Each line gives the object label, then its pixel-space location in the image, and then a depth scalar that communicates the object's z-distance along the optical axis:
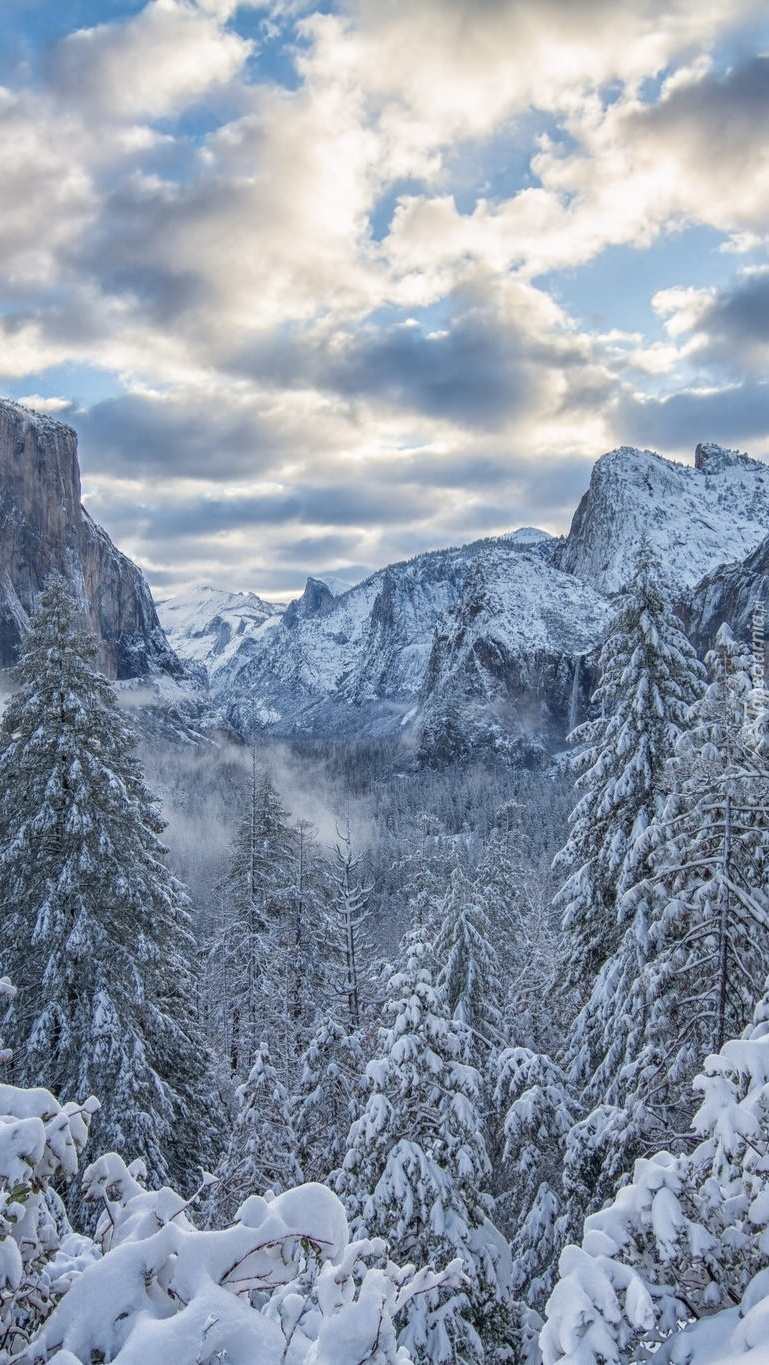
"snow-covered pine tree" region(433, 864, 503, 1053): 18.41
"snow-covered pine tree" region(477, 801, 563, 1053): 20.92
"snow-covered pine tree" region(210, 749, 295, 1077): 20.14
